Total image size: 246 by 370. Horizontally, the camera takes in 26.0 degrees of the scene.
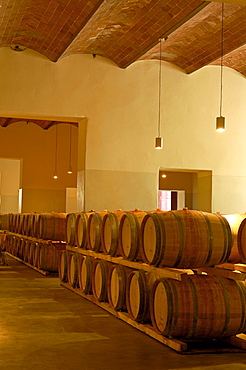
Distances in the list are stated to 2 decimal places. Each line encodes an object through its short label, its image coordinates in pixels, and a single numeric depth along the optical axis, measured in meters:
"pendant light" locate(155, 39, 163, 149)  10.96
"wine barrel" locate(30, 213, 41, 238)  11.33
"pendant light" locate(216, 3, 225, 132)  9.34
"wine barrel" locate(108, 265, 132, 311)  6.45
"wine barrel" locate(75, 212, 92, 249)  8.18
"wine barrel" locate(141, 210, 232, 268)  5.18
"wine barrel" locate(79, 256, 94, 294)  7.80
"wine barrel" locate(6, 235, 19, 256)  14.81
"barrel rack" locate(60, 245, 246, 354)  4.96
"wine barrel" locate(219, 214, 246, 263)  5.43
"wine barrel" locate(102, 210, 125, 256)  6.93
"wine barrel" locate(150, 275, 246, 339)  4.93
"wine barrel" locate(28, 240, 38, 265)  12.09
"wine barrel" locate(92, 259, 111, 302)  7.15
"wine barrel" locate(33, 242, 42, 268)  11.40
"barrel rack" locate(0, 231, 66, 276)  10.84
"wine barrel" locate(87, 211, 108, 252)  7.57
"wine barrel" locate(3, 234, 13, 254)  15.47
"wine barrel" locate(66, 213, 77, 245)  8.87
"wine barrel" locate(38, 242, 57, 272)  10.88
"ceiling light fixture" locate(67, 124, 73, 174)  20.47
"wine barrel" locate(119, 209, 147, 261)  6.24
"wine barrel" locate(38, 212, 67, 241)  10.81
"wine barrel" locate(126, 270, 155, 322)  5.80
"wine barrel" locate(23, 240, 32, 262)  12.81
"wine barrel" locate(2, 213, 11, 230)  16.86
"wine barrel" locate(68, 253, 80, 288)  8.41
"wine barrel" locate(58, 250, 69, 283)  9.10
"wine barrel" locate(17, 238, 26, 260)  13.55
